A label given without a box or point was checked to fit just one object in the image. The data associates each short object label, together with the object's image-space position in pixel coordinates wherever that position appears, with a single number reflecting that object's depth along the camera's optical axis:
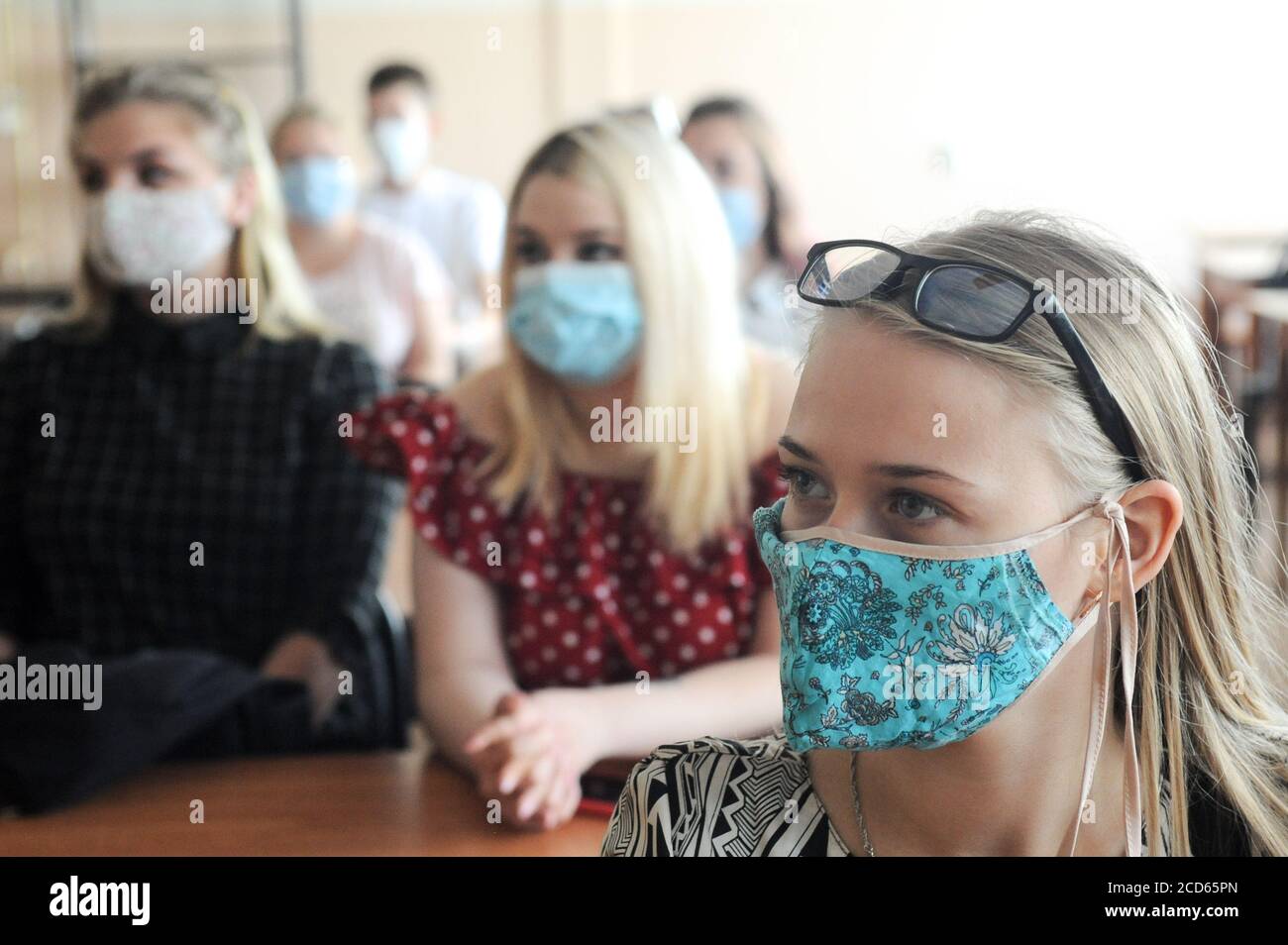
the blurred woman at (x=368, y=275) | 3.55
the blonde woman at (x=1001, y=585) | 0.84
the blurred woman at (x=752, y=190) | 3.01
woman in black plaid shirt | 1.87
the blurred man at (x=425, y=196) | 4.76
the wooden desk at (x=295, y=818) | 1.10
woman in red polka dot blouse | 1.46
